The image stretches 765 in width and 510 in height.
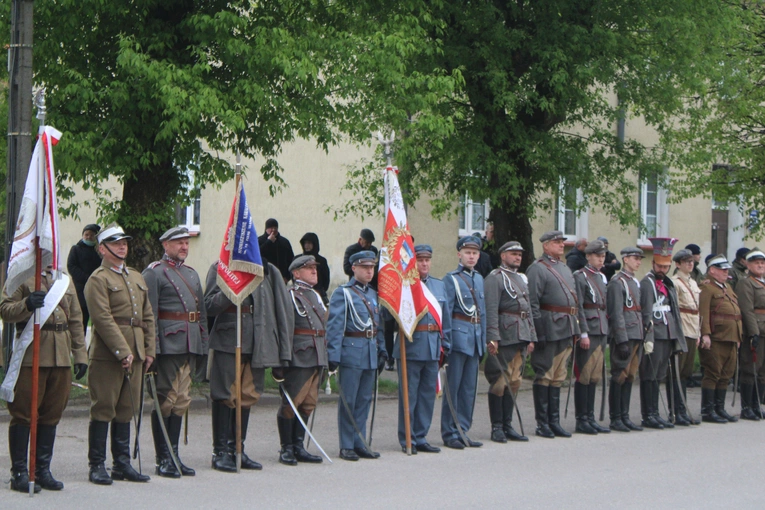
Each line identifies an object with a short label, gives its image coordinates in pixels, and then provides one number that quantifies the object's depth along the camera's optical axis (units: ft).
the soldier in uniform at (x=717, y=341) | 43.68
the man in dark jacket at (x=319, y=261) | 53.11
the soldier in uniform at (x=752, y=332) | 44.70
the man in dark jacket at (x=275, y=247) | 53.36
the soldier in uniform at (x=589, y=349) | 39.27
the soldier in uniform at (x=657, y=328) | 41.42
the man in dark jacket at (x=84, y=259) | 51.90
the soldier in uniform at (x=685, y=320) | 42.83
